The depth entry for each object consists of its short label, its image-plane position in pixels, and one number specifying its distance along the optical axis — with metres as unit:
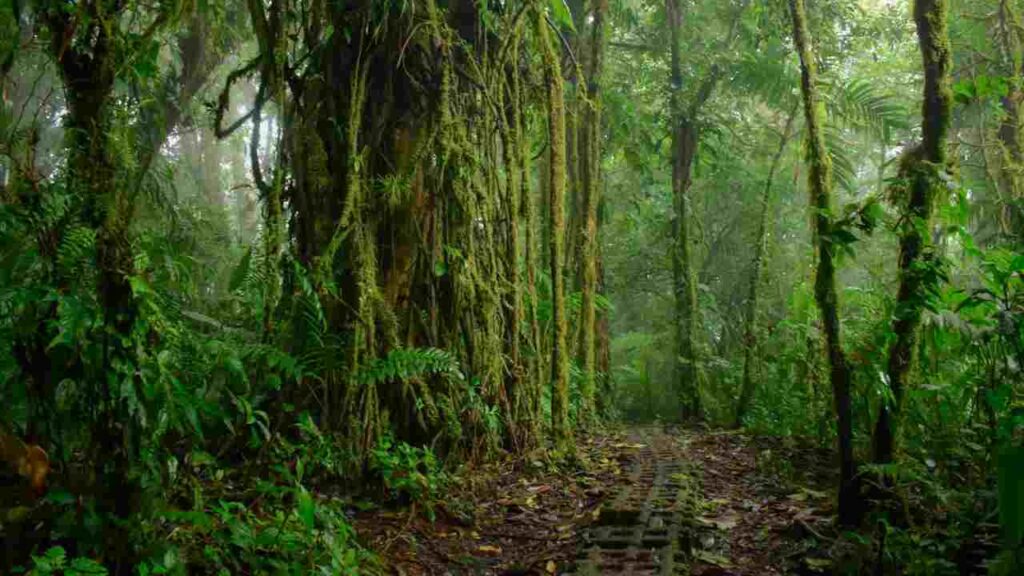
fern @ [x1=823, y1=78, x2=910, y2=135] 8.98
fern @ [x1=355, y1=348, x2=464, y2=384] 4.25
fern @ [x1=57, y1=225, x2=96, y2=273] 2.47
